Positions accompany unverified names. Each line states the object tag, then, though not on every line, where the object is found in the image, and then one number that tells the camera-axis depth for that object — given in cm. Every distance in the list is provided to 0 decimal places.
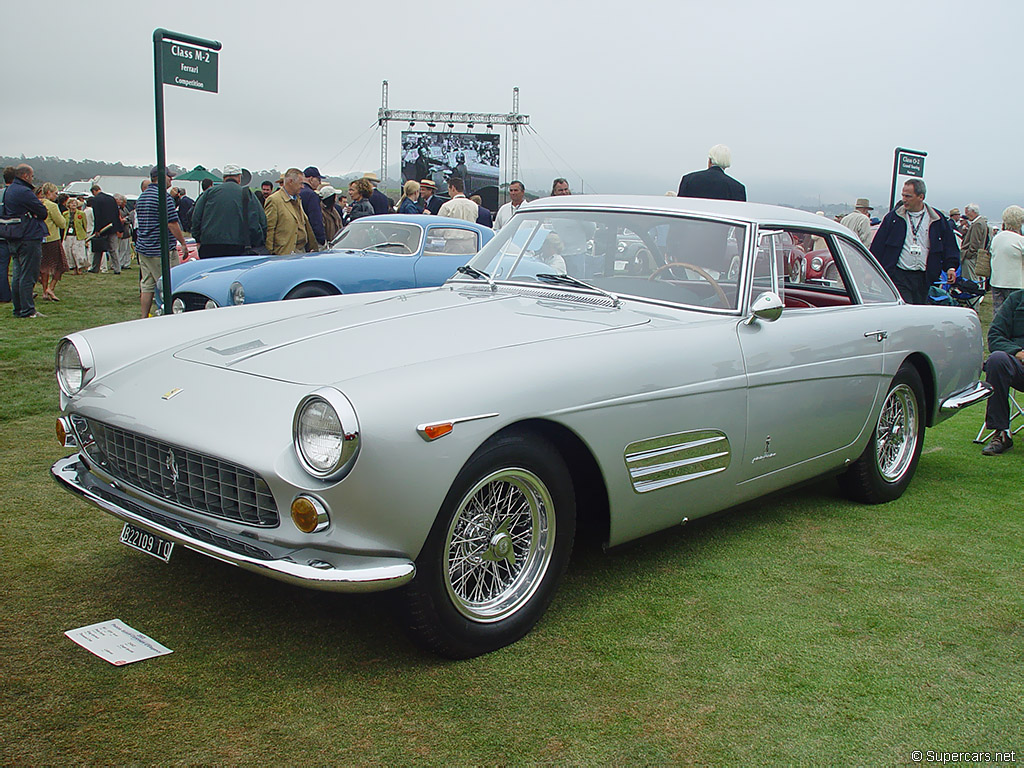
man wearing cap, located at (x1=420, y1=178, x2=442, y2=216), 1227
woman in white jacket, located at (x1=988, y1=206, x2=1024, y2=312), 1035
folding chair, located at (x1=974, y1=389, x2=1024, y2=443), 605
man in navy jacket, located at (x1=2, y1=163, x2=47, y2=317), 1102
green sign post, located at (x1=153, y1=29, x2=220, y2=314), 606
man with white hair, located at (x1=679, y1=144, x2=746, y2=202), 711
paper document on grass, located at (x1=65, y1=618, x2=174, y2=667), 278
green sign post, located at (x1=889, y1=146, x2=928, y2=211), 1288
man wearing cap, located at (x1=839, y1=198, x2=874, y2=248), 1327
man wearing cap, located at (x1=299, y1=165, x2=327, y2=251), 1015
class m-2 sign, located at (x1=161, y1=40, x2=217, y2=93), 612
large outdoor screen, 3422
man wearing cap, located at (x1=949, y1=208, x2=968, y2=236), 1880
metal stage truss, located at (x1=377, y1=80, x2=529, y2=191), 3469
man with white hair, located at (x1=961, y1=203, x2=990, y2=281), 1415
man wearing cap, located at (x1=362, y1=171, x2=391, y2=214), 1247
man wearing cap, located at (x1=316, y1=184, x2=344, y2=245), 1249
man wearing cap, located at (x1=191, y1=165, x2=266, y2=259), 920
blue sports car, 766
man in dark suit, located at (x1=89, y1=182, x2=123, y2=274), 1755
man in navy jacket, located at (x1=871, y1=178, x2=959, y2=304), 816
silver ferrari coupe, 254
